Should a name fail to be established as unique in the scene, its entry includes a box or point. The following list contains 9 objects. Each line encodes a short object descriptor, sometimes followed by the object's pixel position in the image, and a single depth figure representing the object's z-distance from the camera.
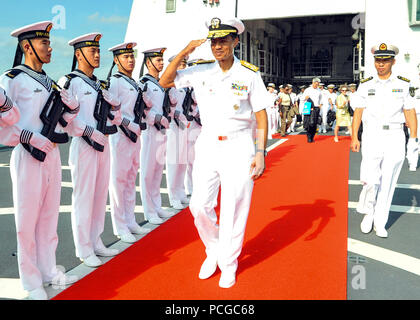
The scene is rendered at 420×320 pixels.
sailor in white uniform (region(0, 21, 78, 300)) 3.43
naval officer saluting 3.73
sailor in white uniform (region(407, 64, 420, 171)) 9.23
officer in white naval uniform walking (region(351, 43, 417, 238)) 5.13
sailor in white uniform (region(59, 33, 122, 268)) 4.25
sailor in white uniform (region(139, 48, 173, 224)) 5.75
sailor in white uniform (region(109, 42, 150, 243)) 5.12
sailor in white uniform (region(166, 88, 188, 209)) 6.66
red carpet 3.69
